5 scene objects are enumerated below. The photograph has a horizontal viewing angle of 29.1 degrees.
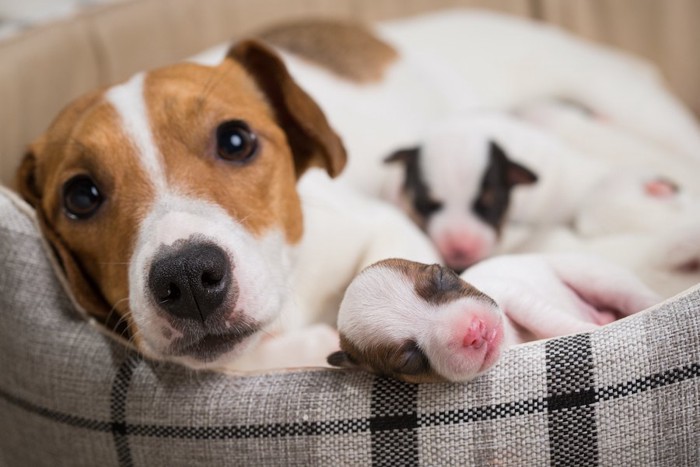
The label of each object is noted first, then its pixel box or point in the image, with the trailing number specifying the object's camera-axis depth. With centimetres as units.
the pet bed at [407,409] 36
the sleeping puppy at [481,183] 54
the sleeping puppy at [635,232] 46
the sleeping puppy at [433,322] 36
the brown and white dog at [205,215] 38
